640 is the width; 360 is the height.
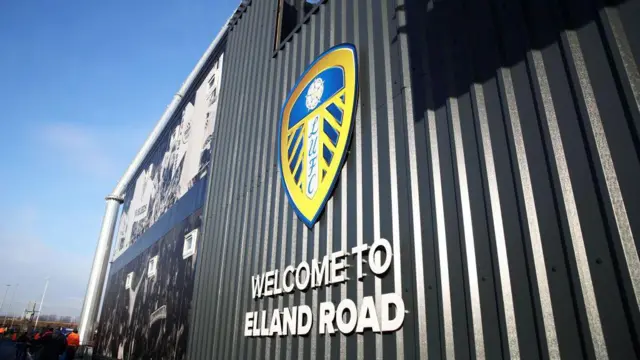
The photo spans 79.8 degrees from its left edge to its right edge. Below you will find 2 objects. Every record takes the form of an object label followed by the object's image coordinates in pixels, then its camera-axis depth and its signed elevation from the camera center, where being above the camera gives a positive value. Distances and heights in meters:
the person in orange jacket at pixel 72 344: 11.83 -0.13
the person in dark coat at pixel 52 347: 9.83 -0.19
